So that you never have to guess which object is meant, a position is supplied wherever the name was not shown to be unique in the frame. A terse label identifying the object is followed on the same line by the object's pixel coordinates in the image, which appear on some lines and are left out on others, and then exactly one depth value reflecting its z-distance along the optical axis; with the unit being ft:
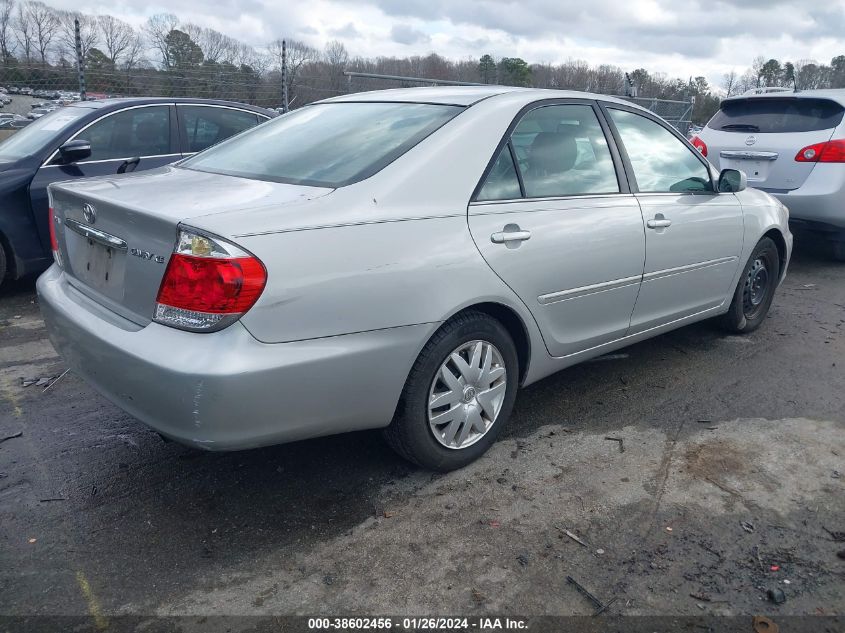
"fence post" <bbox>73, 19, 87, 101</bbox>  34.50
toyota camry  7.80
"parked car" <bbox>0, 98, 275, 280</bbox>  18.16
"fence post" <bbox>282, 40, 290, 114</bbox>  39.24
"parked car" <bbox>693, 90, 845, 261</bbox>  22.22
